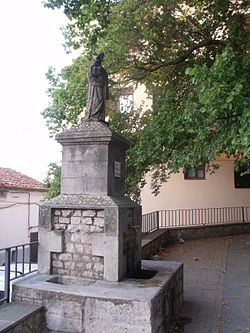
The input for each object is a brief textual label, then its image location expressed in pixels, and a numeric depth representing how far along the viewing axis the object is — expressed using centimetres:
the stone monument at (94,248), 411
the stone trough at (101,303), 390
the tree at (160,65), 631
